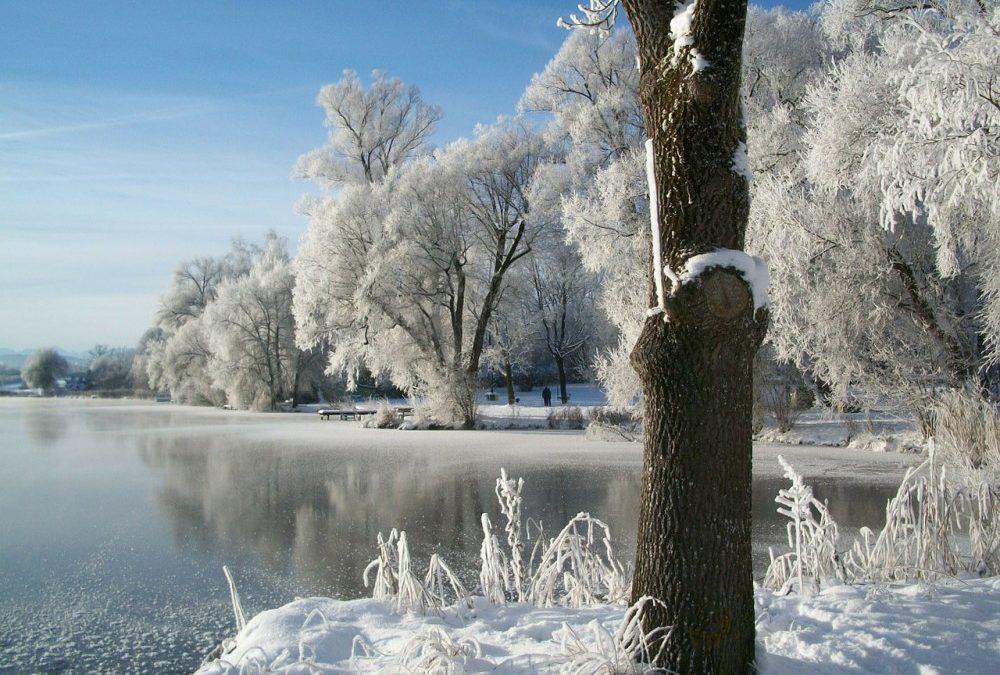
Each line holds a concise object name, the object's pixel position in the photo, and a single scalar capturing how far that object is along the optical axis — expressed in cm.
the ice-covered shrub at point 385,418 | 2502
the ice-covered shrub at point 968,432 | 820
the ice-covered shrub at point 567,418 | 2280
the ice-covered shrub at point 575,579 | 454
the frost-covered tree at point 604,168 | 1839
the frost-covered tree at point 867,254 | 1148
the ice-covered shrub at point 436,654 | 302
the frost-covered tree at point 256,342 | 3909
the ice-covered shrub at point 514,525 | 483
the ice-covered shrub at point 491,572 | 455
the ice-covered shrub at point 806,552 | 443
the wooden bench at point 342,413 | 3050
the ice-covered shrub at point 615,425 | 1858
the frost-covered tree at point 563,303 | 3266
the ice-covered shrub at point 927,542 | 461
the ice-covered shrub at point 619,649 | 288
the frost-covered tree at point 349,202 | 2552
